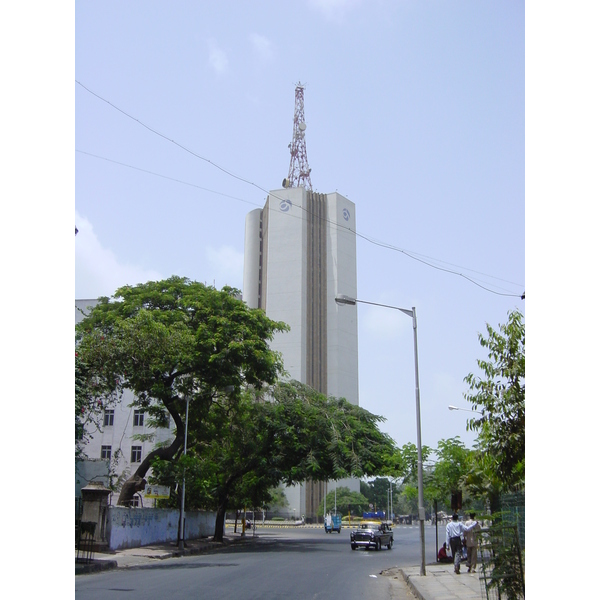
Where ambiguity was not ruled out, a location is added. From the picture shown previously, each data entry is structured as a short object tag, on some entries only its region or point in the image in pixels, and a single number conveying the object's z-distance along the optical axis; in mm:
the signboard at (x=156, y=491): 51019
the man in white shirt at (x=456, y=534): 19214
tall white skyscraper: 96250
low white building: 53406
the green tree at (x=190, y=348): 28500
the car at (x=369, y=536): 33281
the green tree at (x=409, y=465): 23750
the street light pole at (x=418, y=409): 18812
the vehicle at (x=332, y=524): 62750
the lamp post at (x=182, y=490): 28398
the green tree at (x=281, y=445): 35500
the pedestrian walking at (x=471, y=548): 18438
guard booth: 23438
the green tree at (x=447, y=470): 23000
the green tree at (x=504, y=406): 9891
